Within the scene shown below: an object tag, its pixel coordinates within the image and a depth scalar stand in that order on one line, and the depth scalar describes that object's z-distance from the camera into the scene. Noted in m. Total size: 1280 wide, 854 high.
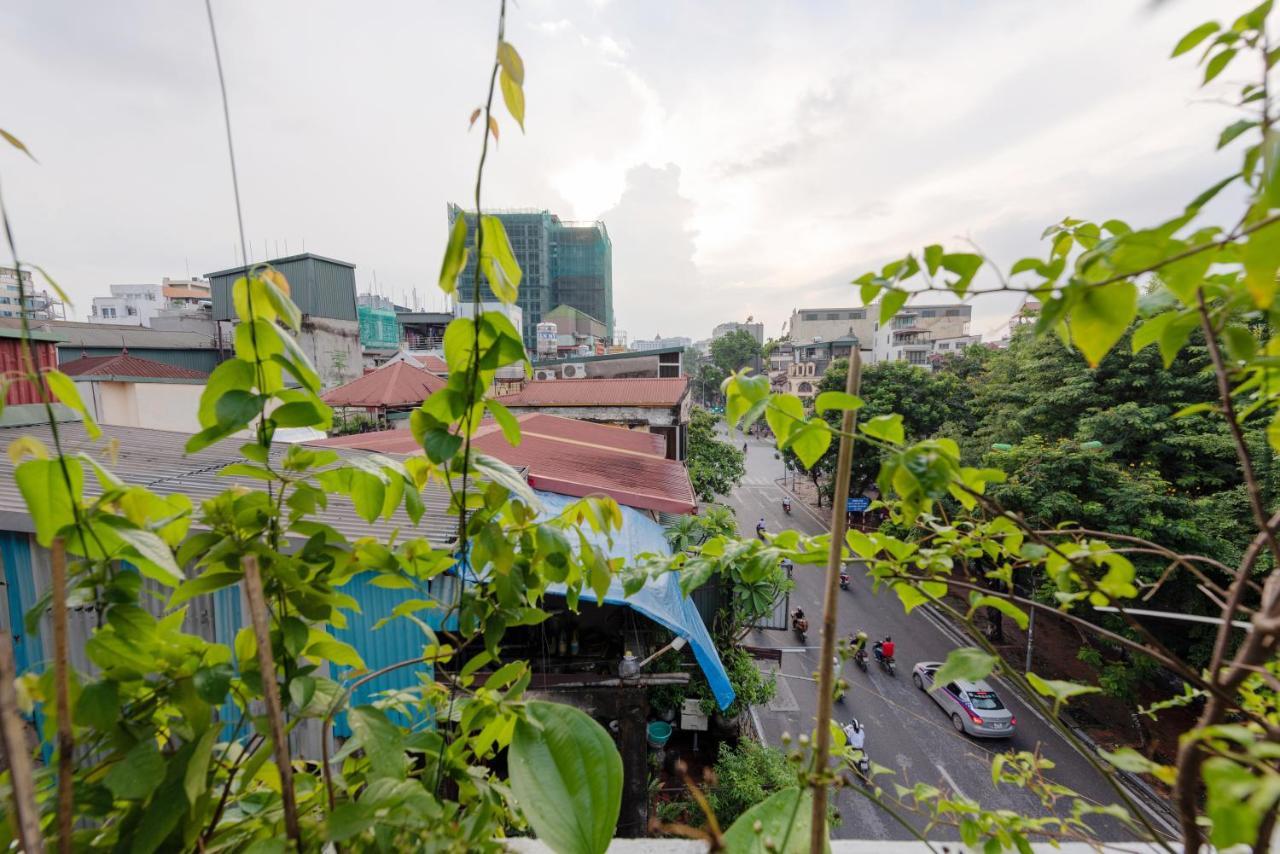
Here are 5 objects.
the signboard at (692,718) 6.36
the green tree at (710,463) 16.78
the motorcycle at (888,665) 12.12
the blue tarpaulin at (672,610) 4.62
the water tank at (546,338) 34.91
